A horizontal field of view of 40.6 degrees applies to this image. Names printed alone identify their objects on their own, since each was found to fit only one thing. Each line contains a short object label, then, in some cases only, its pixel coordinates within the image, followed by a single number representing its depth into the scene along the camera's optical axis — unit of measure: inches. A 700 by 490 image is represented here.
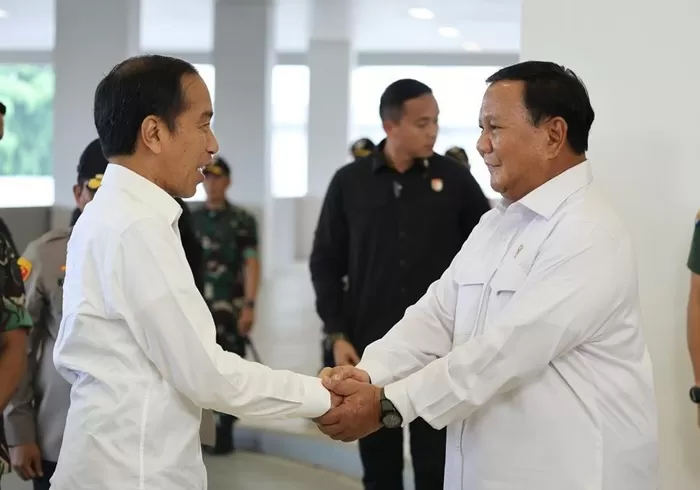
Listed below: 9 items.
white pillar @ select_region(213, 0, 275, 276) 412.5
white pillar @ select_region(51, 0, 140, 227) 301.0
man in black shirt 138.0
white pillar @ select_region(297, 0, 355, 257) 565.6
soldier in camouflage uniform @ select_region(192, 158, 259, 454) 214.4
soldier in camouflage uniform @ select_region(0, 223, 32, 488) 97.4
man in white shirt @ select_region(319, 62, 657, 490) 76.9
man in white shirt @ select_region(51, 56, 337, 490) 67.1
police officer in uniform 104.7
